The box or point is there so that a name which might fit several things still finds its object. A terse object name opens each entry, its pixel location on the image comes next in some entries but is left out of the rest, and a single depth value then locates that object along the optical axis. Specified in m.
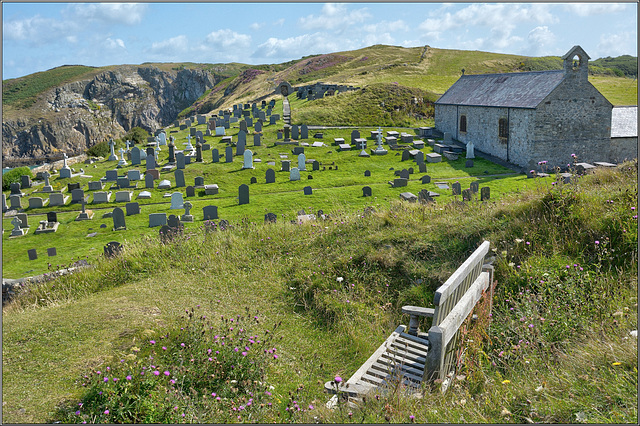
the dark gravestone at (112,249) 12.15
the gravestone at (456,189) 19.58
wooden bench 4.46
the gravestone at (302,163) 27.27
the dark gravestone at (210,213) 18.17
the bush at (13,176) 28.70
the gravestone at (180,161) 27.30
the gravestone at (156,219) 18.11
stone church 26.41
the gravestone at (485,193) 17.66
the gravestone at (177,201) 20.64
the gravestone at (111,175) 26.12
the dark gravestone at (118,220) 18.22
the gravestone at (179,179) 24.77
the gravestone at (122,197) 22.84
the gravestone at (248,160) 27.92
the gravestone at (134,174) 25.72
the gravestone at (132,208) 19.98
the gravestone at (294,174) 25.23
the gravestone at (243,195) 20.73
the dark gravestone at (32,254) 16.05
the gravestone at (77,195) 22.80
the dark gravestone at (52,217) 19.36
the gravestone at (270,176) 25.19
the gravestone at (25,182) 26.36
